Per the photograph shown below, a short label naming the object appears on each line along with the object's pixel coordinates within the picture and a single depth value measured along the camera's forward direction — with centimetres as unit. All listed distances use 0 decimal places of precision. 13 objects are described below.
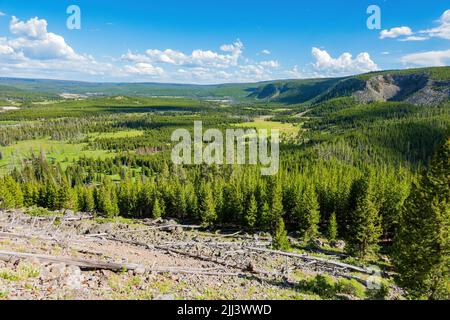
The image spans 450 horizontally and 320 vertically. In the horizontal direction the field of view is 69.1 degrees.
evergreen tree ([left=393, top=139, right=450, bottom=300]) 2532
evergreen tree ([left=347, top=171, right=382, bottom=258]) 5509
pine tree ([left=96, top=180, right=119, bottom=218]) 8662
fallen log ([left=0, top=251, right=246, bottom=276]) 2274
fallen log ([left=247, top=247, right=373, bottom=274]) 4053
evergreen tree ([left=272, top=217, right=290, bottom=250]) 4900
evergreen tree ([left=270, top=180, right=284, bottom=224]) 7169
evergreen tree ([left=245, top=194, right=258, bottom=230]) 7281
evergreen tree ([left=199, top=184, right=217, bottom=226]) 7612
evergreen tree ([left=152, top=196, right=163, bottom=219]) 8481
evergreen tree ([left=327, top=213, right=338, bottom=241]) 6425
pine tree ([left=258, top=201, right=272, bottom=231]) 7206
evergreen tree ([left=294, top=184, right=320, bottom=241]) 6712
